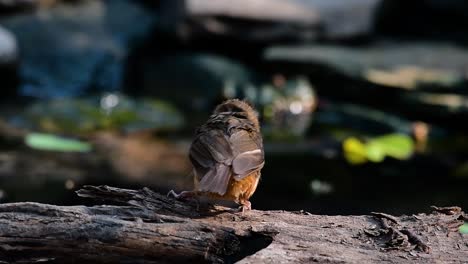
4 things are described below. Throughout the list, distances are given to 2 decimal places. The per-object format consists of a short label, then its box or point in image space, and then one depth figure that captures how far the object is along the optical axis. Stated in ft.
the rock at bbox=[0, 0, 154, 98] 62.28
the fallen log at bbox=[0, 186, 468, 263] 17.90
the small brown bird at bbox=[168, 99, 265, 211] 20.34
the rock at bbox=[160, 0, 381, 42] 62.75
